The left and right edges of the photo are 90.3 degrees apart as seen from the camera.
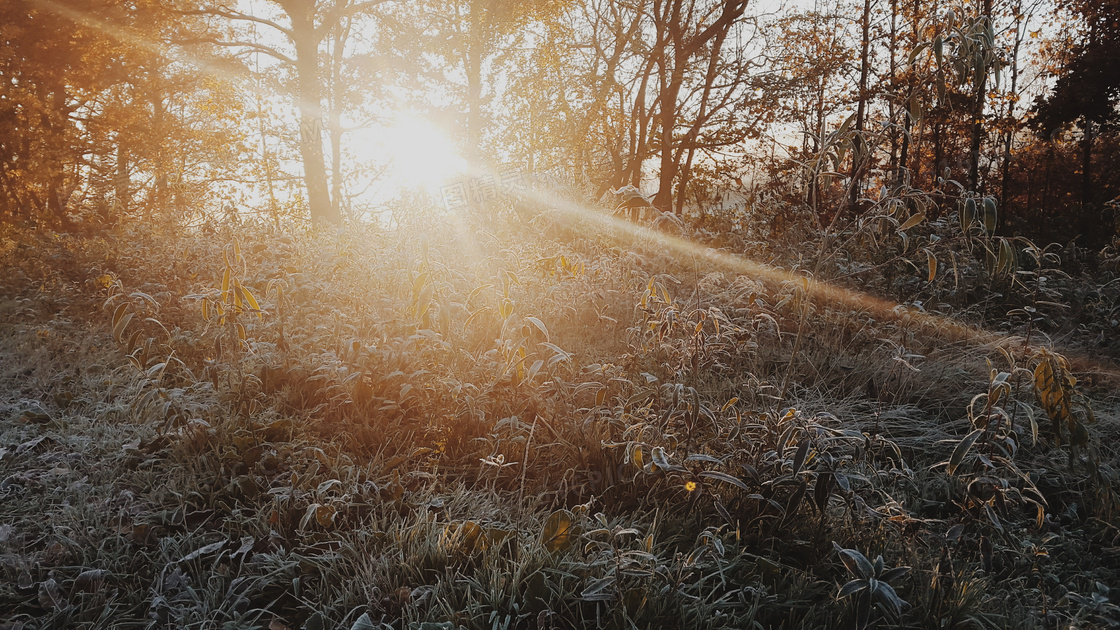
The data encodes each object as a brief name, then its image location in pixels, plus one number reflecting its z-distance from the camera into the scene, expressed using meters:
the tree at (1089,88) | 10.74
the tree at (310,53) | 10.20
